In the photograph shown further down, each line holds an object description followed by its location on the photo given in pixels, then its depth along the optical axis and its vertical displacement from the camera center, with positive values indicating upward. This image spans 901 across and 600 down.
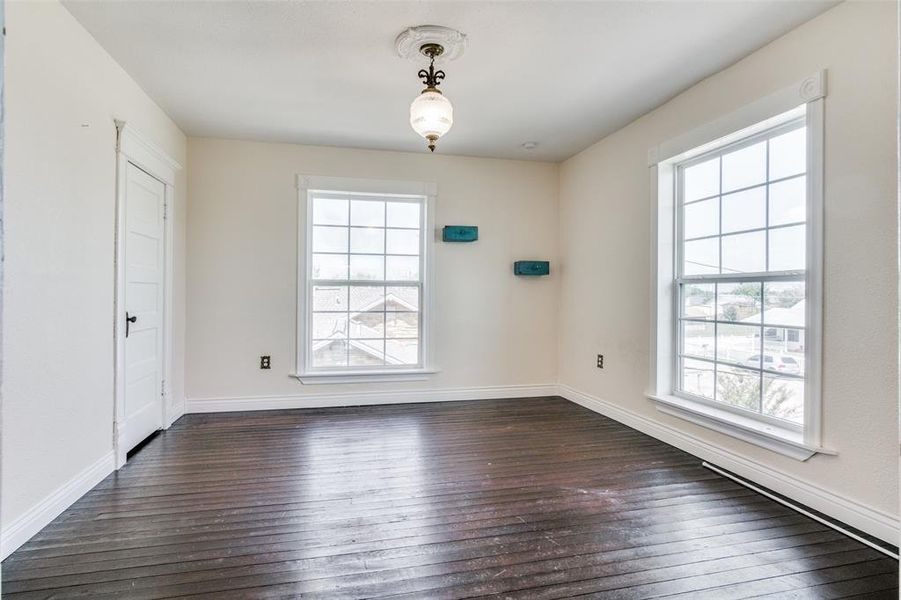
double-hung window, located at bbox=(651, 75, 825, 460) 2.58 +0.18
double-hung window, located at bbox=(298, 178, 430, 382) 4.58 +0.20
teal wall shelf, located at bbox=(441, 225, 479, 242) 4.75 +0.67
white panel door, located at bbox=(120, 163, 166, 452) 3.19 -0.06
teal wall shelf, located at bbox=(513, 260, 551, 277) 4.96 +0.36
